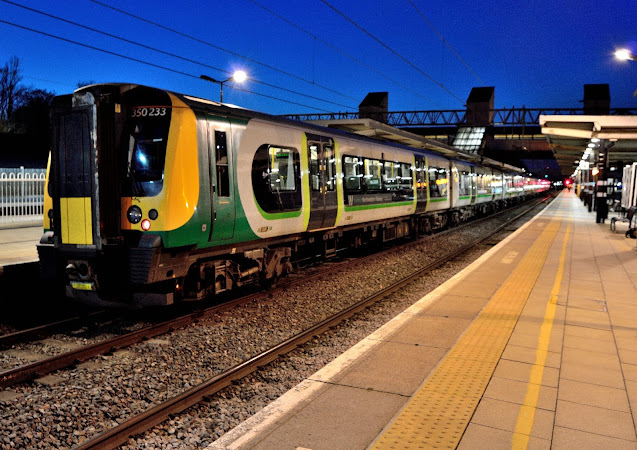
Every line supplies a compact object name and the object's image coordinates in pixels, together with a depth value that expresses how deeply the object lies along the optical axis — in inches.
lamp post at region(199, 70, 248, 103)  818.2
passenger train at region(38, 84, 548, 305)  263.6
